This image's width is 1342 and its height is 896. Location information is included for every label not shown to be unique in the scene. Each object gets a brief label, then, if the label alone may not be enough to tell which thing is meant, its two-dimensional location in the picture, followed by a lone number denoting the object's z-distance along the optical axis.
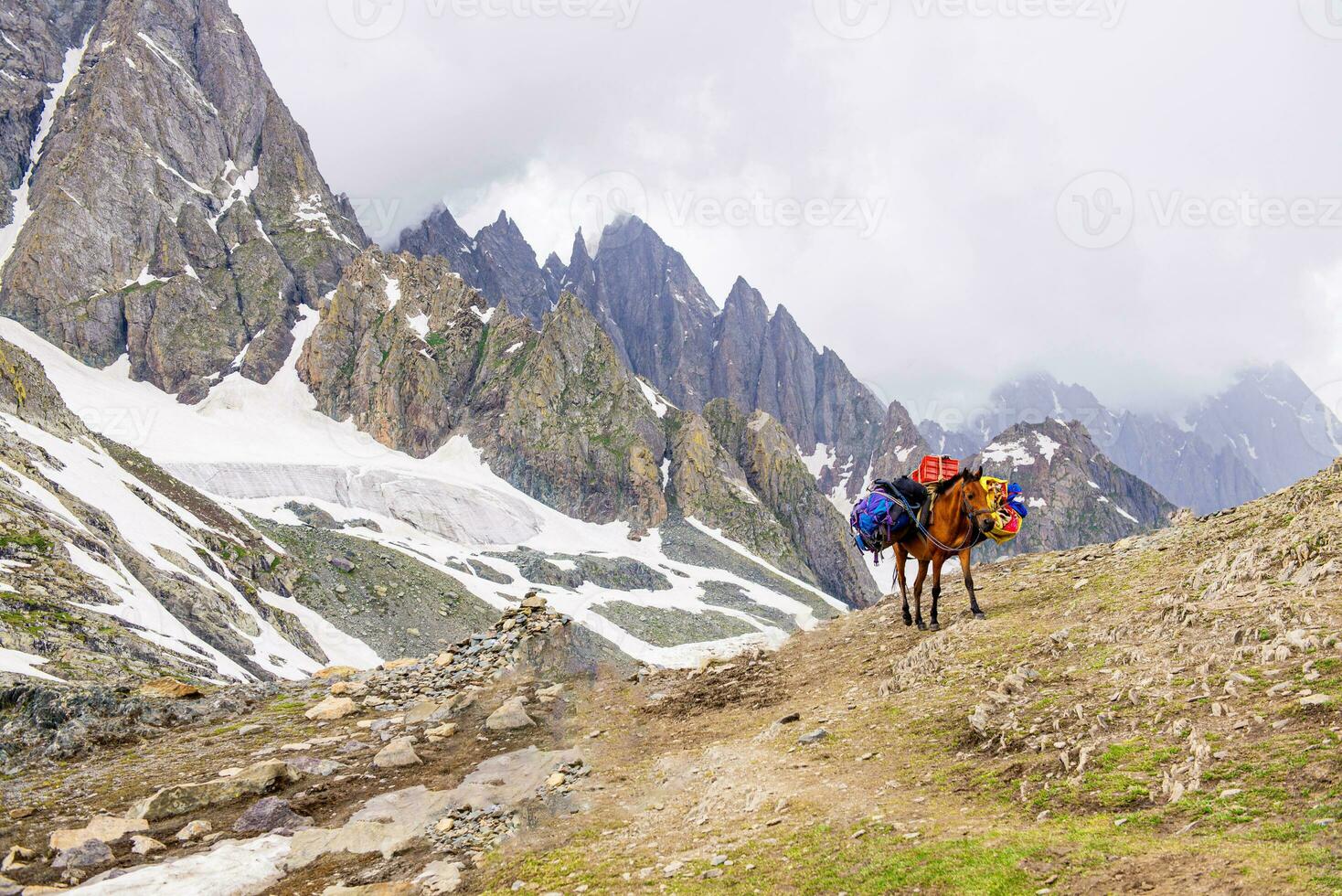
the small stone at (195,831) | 11.80
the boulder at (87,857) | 10.79
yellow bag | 18.34
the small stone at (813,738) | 13.45
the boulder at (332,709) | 19.23
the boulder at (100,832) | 11.25
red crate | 20.83
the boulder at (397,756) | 15.56
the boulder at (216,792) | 12.79
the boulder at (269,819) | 12.25
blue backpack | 20.45
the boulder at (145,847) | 11.28
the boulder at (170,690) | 20.22
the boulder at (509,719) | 18.05
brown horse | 18.59
